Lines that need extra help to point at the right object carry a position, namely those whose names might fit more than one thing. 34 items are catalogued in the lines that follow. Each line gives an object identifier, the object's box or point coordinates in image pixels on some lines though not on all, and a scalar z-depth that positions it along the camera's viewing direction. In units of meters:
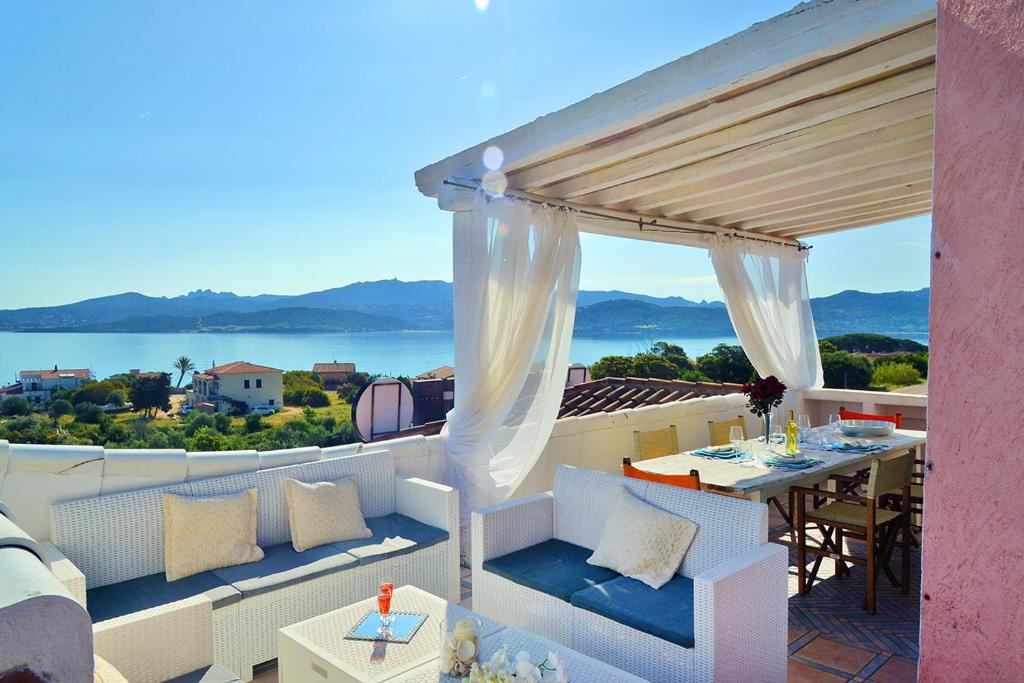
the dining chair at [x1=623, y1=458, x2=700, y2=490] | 3.43
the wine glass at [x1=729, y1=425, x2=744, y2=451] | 4.48
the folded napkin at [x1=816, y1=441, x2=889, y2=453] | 4.46
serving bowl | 4.98
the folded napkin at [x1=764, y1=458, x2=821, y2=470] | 4.01
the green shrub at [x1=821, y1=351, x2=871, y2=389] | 12.24
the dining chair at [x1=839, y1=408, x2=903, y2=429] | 5.82
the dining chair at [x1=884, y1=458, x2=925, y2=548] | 4.35
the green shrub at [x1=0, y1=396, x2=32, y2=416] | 7.01
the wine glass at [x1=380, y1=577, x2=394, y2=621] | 2.49
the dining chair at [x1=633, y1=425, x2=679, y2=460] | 5.08
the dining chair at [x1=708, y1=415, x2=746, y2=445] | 5.41
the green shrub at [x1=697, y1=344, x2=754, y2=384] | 13.45
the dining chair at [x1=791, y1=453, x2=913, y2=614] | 3.59
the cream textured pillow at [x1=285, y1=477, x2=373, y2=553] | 3.46
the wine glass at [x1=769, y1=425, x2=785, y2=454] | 4.77
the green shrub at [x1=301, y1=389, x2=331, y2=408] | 9.71
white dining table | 3.63
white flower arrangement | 1.85
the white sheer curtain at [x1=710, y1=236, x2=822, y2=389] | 6.49
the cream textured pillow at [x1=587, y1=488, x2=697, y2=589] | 2.95
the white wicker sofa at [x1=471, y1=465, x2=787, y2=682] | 2.46
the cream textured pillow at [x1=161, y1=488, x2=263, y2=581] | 3.06
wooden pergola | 2.63
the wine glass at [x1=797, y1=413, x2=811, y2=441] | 4.83
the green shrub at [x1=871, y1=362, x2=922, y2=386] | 11.92
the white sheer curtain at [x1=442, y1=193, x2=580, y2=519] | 4.46
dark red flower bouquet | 4.54
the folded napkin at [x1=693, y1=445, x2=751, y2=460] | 4.34
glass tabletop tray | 2.45
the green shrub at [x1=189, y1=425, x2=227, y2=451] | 6.55
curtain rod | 4.51
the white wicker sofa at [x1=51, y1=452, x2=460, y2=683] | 2.44
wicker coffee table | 2.20
